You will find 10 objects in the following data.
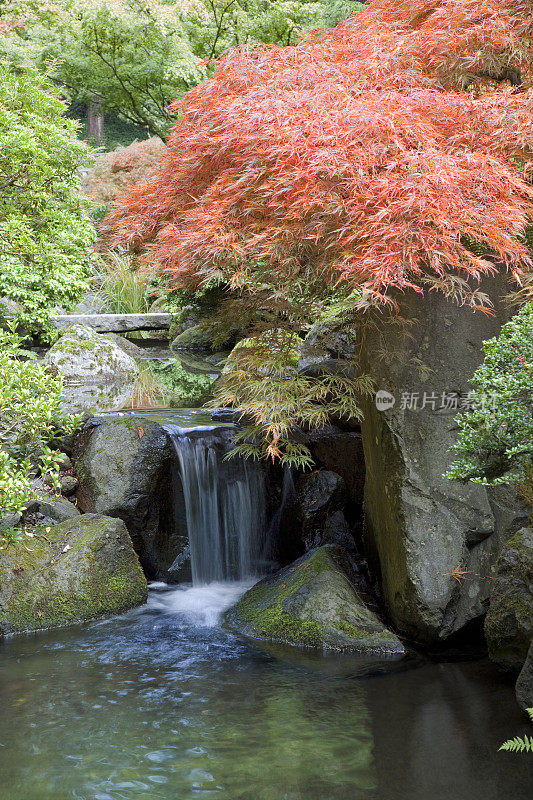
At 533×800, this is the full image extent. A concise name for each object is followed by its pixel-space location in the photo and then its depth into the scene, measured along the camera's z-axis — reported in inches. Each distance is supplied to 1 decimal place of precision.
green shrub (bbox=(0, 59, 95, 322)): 350.3
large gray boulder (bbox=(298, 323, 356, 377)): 199.0
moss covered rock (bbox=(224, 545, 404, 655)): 171.0
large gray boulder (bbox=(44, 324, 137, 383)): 424.8
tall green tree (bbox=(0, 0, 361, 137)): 603.5
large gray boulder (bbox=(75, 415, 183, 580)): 226.5
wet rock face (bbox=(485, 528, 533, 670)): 140.3
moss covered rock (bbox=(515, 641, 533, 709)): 129.6
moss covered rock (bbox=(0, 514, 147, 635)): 185.3
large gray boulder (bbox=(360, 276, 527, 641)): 165.9
